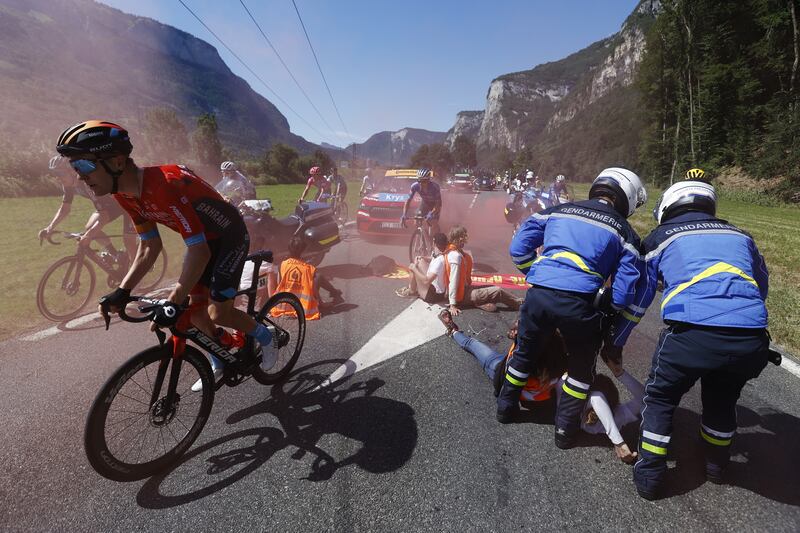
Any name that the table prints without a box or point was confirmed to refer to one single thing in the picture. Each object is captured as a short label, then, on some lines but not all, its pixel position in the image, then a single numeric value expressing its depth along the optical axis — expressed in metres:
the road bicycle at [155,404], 2.34
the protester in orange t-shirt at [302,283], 5.14
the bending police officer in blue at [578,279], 2.57
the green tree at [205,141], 54.62
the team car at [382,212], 10.06
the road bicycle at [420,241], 8.28
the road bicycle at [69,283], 5.00
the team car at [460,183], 40.63
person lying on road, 2.71
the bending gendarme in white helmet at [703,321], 2.15
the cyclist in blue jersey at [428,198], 8.19
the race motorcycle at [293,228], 6.78
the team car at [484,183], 48.60
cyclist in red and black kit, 2.26
